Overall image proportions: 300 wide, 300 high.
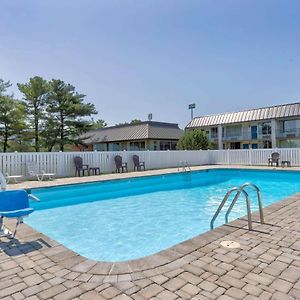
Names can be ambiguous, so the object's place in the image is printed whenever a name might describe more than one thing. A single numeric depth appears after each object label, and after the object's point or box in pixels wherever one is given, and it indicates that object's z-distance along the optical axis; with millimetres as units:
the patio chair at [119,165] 13852
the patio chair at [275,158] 15828
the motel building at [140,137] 28419
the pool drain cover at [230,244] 3100
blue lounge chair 3535
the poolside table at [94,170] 12621
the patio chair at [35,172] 10594
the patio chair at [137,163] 14797
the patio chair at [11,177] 9547
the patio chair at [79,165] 12033
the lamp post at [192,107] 40844
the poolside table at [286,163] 15408
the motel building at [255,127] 28641
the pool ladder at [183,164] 16928
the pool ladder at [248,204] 3787
